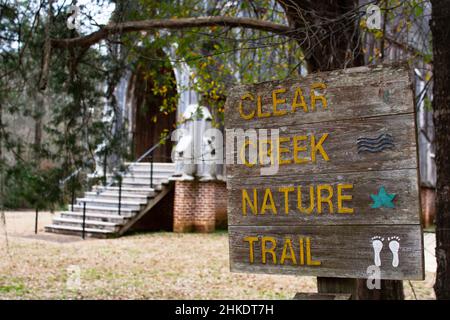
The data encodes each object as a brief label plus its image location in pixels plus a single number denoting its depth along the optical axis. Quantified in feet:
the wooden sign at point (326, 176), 7.09
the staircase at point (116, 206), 42.09
